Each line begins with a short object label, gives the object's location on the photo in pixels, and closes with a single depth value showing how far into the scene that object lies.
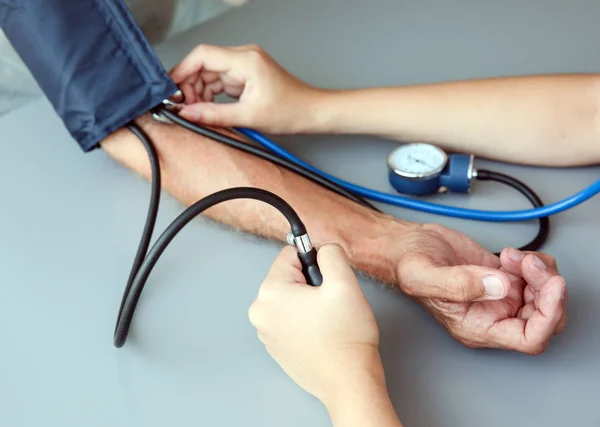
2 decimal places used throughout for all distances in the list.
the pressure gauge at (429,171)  1.02
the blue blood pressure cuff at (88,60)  1.05
